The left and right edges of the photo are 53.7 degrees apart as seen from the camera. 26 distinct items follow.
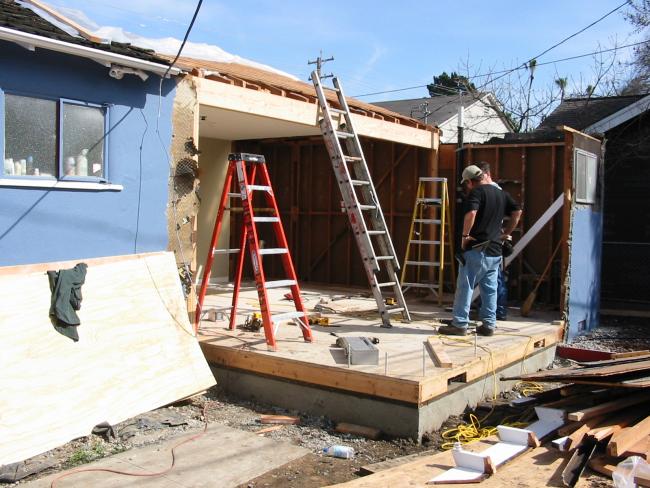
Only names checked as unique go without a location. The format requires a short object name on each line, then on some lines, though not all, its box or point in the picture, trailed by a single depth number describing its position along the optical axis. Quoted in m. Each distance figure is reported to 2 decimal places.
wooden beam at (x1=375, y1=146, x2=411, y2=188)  11.39
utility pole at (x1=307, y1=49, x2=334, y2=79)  12.99
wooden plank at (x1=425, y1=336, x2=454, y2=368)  5.52
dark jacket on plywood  5.11
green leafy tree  38.50
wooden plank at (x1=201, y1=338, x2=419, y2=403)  5.11
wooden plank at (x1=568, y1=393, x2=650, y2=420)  4.61
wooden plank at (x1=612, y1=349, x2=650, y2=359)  6.56
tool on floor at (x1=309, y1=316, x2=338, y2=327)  7.53
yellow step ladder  10.20
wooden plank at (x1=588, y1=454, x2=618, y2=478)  4.05
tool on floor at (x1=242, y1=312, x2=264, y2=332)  6.96
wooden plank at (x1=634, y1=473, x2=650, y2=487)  3.79
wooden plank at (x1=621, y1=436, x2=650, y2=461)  4.10
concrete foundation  5.13
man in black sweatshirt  6.88
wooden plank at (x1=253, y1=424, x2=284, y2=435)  5.26
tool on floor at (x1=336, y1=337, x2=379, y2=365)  5.55
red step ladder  6.18
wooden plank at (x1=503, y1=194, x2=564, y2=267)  9.29
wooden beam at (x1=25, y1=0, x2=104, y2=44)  6.24
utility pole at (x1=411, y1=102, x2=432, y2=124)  23.63
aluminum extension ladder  7.26
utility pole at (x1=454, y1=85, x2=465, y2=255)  10.58
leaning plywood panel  4.63
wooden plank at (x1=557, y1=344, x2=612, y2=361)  7.48
